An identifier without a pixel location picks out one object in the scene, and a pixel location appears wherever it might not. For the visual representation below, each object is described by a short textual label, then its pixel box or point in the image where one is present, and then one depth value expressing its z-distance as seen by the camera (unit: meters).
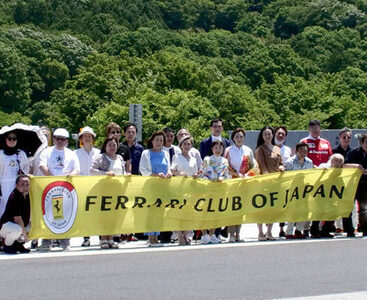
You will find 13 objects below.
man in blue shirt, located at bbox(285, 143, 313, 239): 15.20
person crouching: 13.27
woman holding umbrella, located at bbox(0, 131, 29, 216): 13.84
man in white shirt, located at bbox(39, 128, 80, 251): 14.10
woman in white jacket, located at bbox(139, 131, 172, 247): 14.51
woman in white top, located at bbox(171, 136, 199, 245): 14.80
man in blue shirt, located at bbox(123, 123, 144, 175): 15.34
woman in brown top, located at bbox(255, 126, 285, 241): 15.43
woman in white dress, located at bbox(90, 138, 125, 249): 14.13
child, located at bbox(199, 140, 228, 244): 14.75
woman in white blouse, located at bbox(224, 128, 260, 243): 15.27
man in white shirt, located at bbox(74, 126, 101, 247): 14.58
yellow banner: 13.69
